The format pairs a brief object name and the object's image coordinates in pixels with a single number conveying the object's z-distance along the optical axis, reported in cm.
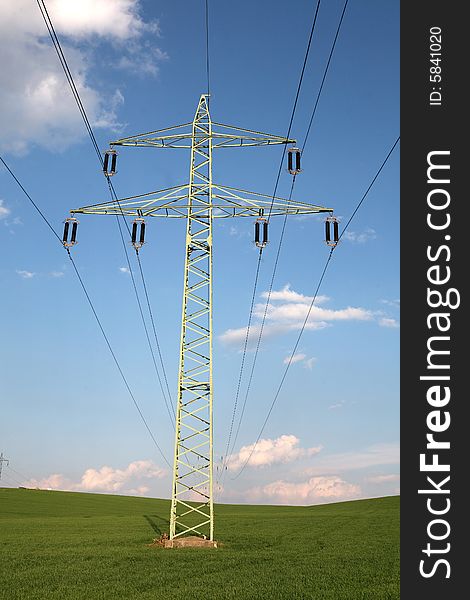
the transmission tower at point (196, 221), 3588
